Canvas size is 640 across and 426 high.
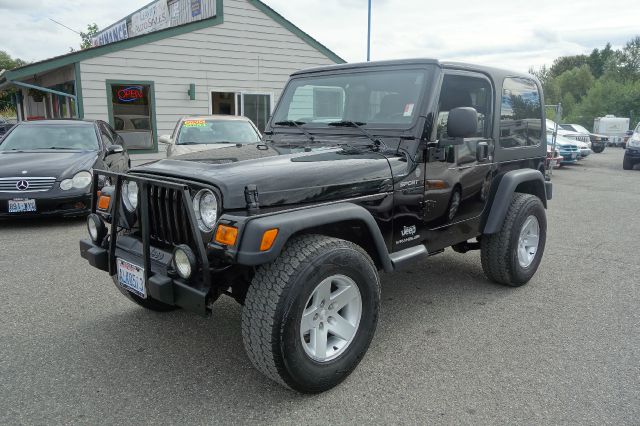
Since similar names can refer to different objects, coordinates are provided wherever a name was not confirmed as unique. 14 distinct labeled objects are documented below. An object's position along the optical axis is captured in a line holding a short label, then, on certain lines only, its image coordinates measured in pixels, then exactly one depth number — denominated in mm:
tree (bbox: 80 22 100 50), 37094
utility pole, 15094
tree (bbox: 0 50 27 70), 63906
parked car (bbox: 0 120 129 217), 6363
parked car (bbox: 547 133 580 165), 16047
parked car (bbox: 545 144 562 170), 10969
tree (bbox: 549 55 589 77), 79000
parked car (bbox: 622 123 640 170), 15695
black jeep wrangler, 2500
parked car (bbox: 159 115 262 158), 8367
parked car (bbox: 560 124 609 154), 23625
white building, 10578
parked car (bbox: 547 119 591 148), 18203
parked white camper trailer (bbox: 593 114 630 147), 30109
